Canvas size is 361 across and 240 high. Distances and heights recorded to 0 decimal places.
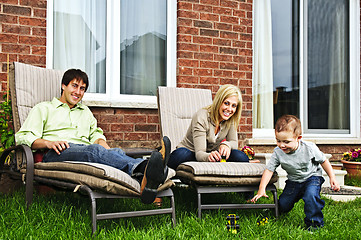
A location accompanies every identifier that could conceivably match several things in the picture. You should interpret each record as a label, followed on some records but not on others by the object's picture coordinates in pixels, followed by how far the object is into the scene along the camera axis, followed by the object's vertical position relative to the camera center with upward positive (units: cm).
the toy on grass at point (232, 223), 260 -64
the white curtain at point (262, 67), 558 +73
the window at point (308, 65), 562 +80
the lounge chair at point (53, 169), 247 -32
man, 269 -11
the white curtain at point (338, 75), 624 +70
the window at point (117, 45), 453 +87
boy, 283 -35
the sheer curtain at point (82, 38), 451 +93
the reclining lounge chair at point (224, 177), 292 -40
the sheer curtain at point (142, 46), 484 +89
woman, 337 -11
